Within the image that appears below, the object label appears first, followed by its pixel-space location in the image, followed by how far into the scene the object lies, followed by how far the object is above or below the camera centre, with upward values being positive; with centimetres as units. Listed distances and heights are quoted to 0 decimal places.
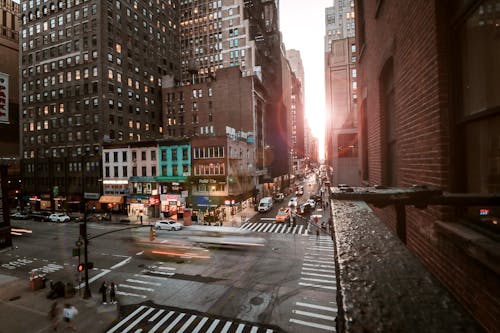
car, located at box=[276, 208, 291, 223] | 3834 -705
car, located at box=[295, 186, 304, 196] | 7106 -667
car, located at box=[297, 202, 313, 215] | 4488 -719
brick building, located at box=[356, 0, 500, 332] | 280 +45
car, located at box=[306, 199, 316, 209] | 4900 -692
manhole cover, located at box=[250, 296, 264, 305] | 1553 -798
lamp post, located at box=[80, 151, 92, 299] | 1695 -732
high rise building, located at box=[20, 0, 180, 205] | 5328 +1914
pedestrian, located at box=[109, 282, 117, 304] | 1633 -765
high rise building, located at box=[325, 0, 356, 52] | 11721 +6719
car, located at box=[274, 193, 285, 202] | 6141 -687
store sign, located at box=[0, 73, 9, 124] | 1755 +540
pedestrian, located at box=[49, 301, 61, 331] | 1353 -738
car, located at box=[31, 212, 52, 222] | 4559 -738
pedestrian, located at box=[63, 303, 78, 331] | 1392 -755
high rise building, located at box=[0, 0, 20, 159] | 6675 +2950
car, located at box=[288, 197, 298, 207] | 5157 -705
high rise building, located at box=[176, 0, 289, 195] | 6469 +3247
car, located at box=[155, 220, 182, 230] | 3584 -745
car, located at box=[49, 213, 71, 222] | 4397 -743
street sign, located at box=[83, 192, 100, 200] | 5091 -440
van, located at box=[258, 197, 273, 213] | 4656 -671
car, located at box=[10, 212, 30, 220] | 4724 -751
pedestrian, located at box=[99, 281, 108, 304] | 1636 -752
